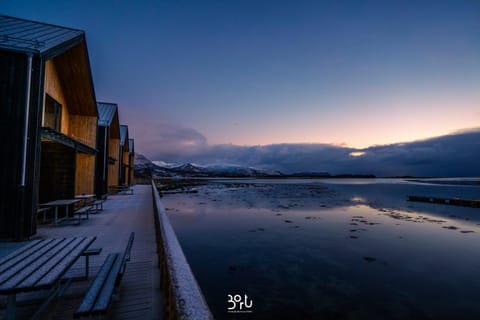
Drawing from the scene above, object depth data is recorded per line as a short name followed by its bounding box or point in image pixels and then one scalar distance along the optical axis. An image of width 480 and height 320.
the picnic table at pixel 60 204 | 8.49
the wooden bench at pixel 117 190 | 22.90
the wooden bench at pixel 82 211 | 9.61
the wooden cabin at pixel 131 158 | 36.78
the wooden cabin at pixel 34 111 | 6.88
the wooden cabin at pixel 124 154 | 26.78
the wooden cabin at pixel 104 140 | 17.28
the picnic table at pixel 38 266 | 2.55
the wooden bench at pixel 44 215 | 9.51
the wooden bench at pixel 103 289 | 2.46
